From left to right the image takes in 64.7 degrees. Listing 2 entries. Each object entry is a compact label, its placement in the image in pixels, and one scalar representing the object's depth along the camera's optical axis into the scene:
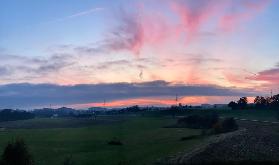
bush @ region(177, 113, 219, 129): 70.80
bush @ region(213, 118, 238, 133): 58.37
